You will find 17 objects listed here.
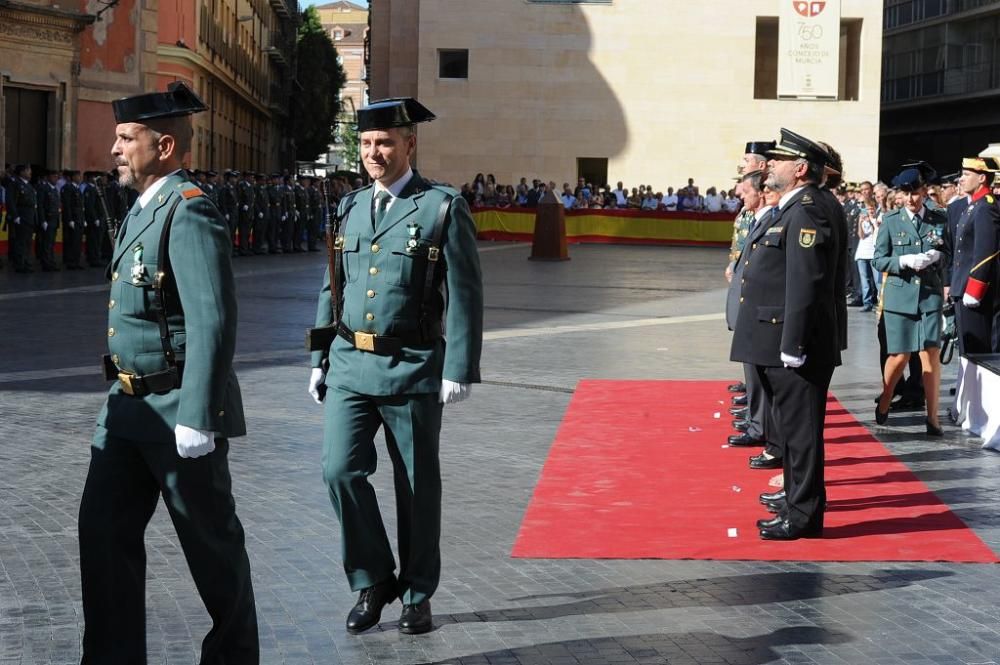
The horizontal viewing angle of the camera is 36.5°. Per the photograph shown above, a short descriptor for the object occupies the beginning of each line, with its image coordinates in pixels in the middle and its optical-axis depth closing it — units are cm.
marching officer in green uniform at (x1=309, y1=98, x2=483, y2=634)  559
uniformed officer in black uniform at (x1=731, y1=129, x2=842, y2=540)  729
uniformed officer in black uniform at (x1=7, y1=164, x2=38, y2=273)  2512
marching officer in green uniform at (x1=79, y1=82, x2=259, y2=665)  453
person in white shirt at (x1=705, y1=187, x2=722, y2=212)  4600
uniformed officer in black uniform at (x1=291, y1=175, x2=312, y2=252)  3549
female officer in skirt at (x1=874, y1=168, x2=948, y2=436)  1070
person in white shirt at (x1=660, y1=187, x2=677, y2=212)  4538
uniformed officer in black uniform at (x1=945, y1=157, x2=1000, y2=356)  1090
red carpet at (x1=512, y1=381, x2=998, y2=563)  717
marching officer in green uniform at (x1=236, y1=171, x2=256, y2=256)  3272
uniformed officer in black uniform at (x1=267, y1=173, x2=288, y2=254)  3409
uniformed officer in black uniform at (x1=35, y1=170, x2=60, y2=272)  2581
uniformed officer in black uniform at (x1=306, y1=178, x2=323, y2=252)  3638
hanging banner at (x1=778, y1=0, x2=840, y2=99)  5012
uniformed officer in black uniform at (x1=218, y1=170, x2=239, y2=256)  3152
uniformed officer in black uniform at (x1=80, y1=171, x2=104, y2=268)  2692
